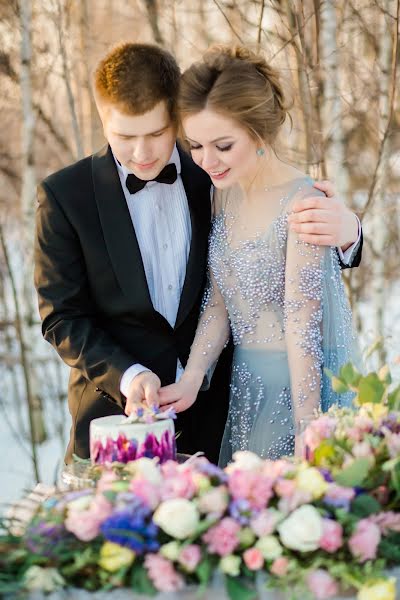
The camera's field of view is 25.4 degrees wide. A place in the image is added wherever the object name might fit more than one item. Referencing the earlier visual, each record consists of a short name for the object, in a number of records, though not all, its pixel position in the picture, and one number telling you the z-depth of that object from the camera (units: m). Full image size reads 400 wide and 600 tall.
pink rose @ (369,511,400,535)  1.43
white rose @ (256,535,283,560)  1.36
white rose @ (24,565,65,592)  1.36
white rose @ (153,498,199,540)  1.36
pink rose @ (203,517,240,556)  1.37
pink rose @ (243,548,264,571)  1.35
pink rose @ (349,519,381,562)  1.36
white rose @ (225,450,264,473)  1.50
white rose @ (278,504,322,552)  1.34
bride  2.36
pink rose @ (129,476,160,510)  1.43
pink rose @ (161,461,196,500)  1.43
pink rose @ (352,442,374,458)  1.53
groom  2.37
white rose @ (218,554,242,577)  1.35
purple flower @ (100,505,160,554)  1.38
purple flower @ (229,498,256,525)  1.40
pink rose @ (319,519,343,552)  1.36
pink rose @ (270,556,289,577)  1.36
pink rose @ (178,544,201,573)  1.36
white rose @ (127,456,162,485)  1.48
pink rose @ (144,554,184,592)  1.35
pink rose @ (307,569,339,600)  1.34
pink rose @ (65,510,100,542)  1.39
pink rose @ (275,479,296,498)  1.42
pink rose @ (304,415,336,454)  1.63
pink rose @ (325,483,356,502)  1.43
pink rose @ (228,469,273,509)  1.42
